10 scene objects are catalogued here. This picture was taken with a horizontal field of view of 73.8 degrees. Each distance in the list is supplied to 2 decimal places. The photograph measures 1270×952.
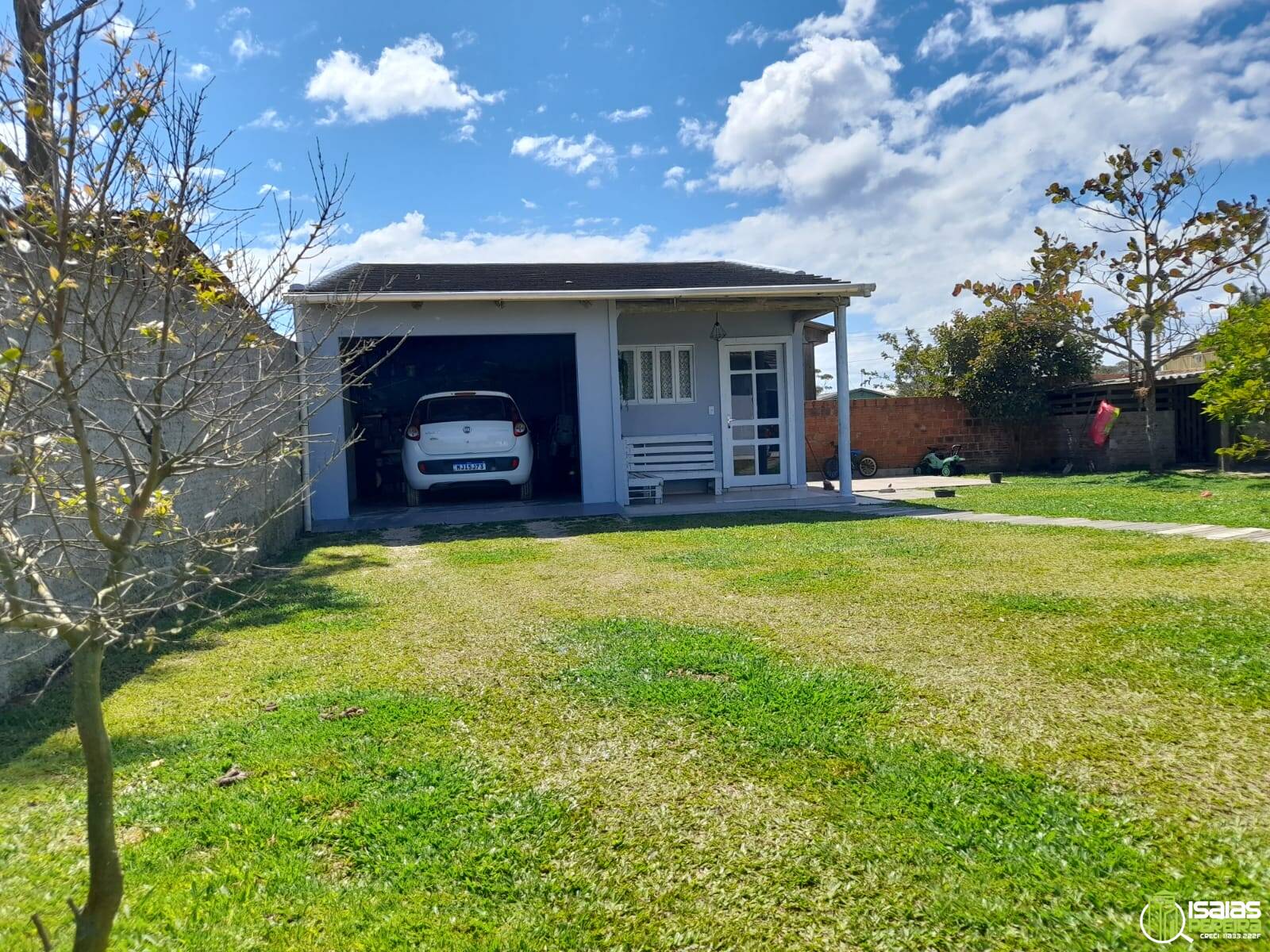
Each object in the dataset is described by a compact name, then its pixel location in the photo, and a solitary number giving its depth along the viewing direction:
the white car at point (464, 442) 12.73
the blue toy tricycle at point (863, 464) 20.03
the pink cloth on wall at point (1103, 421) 18.73
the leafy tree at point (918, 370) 22.27
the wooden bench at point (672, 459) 13.62
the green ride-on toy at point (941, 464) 19.45
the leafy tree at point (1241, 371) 11.95
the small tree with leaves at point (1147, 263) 16.14
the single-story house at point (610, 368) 12.52
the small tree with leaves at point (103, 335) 1.95
